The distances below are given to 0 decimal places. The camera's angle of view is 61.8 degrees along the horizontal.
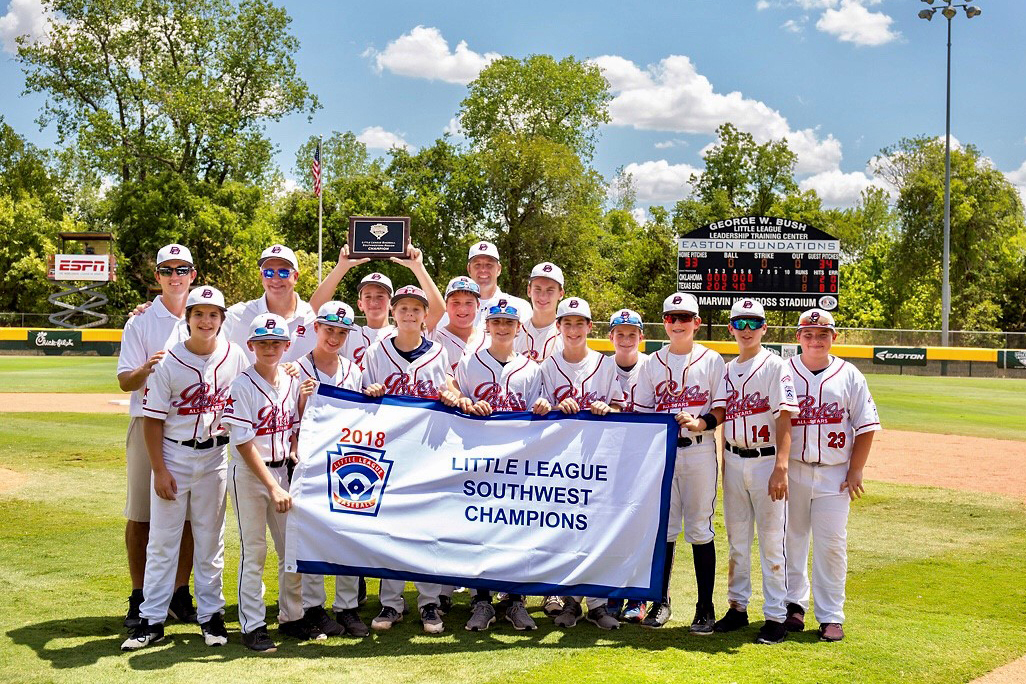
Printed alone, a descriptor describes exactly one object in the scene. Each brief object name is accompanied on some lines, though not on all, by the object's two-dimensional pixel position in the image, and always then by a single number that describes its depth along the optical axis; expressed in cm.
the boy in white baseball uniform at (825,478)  562
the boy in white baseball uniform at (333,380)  560
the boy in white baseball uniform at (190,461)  534
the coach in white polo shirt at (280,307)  623
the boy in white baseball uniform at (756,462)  554
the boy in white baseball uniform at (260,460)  525
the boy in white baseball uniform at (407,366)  588
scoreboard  2784
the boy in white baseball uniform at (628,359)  596
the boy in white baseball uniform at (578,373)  596
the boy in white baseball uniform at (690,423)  574
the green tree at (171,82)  4341
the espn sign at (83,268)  4162
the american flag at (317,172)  3519
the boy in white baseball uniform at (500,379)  584
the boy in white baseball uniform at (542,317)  662
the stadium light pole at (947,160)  3412
